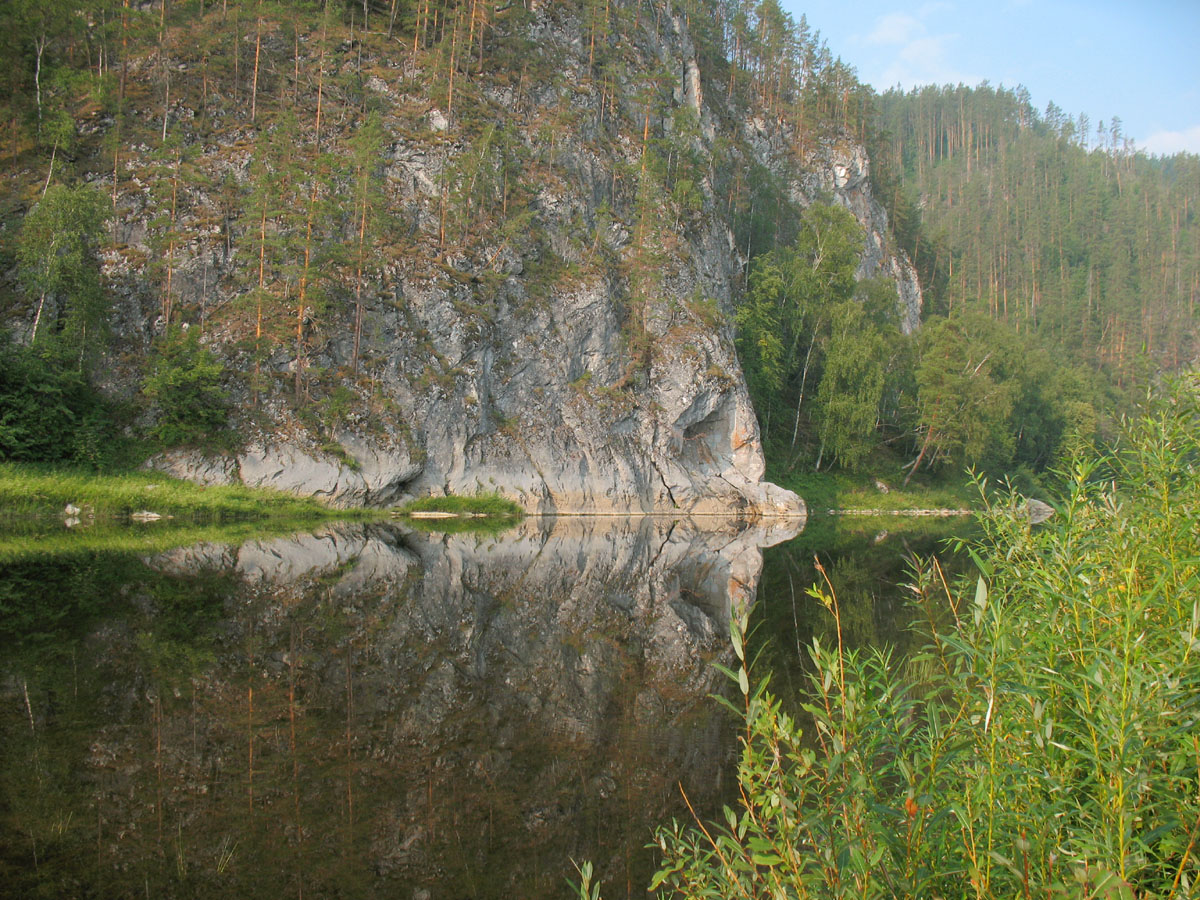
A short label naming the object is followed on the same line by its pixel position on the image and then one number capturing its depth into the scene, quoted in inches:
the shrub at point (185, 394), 1193.4
